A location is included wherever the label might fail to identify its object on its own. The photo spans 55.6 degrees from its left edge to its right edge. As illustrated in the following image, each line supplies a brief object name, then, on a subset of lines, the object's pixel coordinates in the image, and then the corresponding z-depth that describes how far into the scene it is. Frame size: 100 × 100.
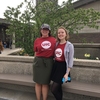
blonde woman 1.71
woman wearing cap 1.82
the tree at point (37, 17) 3.11
